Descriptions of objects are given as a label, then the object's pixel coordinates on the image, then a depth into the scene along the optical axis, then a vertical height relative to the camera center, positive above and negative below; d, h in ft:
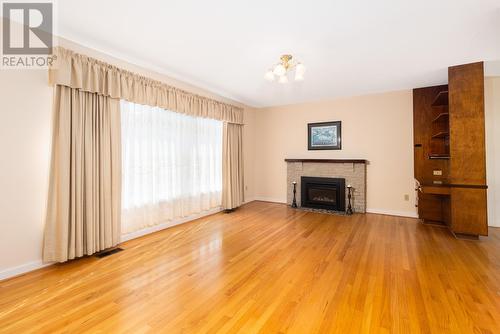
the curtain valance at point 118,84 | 8.01 +3.68
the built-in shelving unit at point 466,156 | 10.37 +0.53
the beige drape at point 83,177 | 8.04 -0.28
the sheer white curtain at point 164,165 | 10.61 +0.23
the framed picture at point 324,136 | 16.93 +2.47
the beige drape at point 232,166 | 16.24 +0.18
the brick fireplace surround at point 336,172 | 15.82 -0.30
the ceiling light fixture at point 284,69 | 8.92 +3.97
